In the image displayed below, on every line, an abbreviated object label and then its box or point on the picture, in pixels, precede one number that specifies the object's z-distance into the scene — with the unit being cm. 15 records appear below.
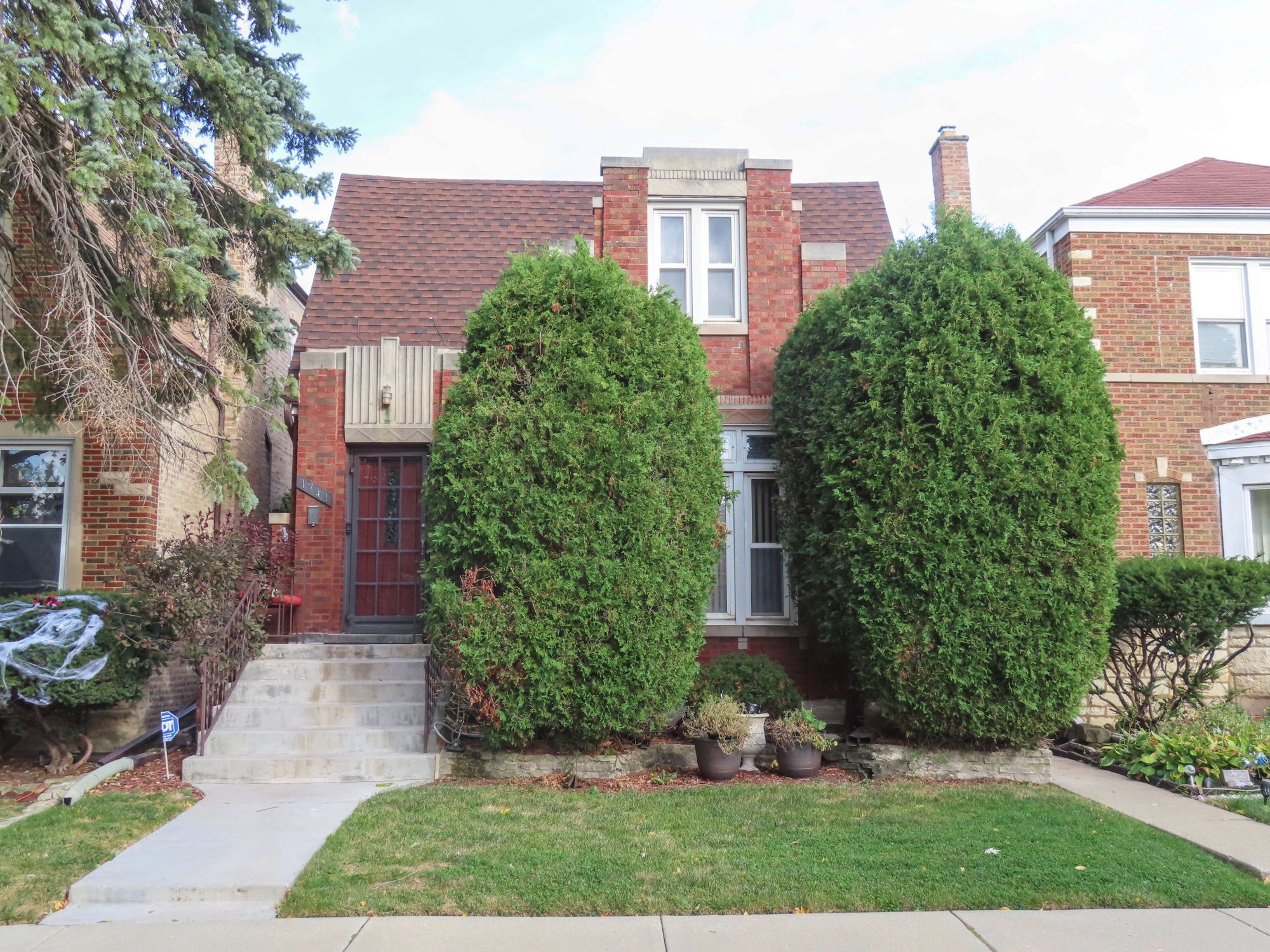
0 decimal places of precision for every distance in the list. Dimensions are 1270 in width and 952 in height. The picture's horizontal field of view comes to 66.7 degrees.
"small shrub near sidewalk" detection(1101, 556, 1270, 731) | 869
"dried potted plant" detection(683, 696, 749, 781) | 801
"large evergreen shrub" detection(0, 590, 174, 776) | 790
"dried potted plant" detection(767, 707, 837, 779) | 810
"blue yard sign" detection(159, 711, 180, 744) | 754
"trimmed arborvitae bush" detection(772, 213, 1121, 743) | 764
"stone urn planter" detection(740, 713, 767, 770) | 852
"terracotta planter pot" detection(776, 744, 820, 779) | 809
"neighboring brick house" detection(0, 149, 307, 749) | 975
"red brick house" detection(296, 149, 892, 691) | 1047
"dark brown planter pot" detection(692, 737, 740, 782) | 801
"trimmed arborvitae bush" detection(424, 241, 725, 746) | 756
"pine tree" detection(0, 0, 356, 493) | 712
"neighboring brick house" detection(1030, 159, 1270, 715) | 1089
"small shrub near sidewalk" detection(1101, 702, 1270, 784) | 774
